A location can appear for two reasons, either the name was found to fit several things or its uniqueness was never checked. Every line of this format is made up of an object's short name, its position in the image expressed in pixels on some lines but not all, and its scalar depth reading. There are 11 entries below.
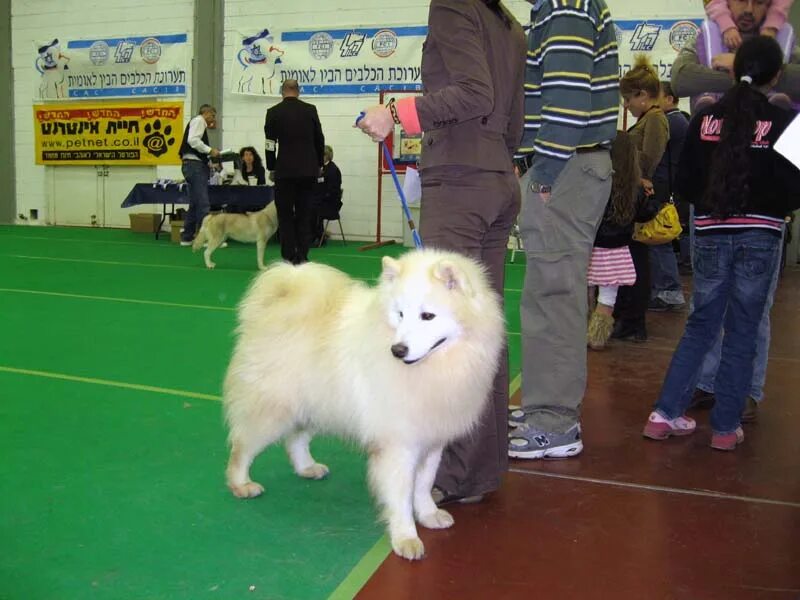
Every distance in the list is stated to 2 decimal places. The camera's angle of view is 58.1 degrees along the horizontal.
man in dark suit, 7.56
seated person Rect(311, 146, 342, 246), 10.79
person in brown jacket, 2.18
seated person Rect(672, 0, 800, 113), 3.35
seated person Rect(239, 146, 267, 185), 11.52
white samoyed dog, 2.06
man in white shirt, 10.02
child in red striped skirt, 4.80
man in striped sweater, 2.59
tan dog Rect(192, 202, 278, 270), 8.41
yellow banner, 12.96
